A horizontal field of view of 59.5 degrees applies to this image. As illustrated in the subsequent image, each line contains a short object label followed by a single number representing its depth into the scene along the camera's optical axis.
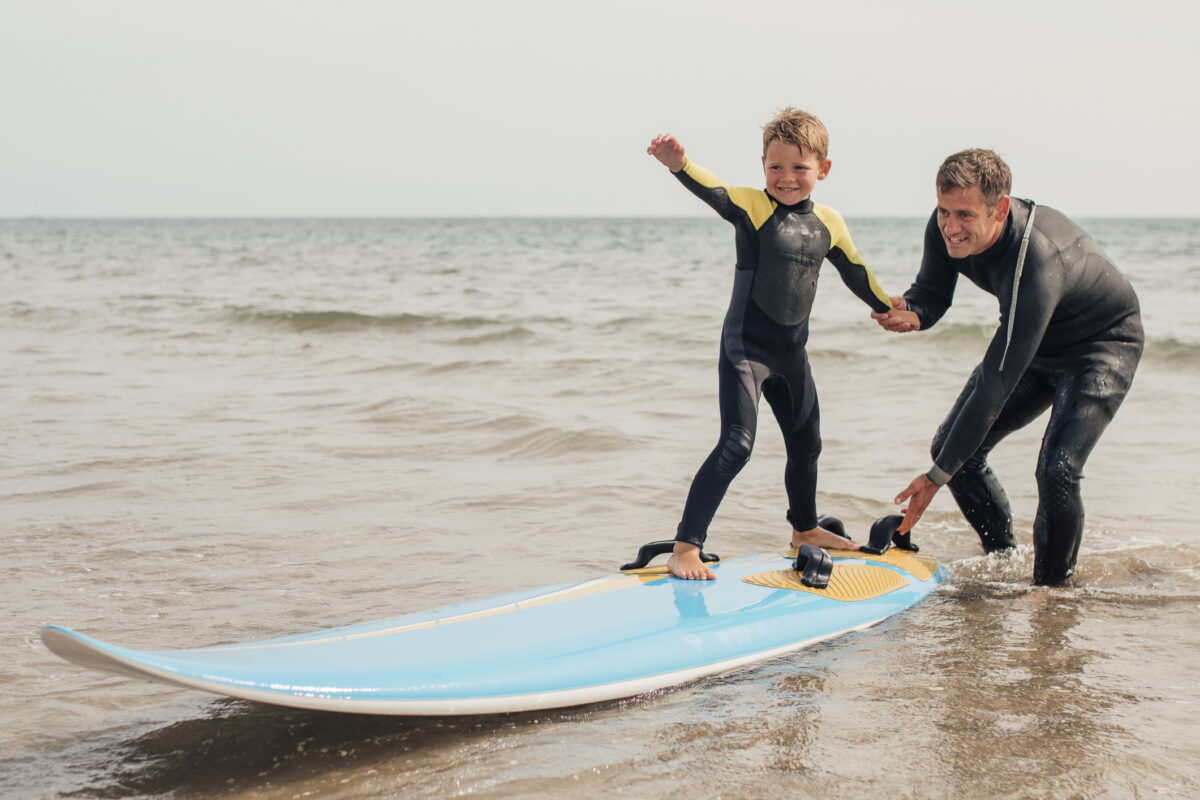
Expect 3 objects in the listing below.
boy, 4.05
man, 3.99
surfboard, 2.84
